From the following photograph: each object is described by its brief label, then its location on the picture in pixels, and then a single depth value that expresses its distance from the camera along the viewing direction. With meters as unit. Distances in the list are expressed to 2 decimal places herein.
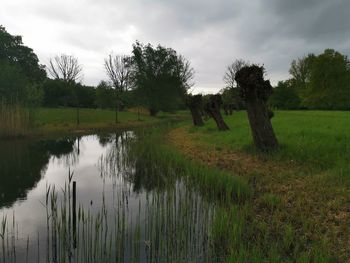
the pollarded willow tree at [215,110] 25.61
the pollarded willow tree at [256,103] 14.64
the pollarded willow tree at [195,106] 33.75
